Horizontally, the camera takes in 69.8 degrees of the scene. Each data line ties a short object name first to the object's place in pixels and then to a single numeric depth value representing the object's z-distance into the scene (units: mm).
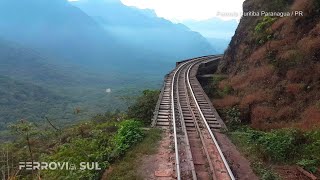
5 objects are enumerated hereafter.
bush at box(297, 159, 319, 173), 6813
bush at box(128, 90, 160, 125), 13014
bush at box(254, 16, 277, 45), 17289
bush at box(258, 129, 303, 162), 7632
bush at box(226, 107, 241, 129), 10855
